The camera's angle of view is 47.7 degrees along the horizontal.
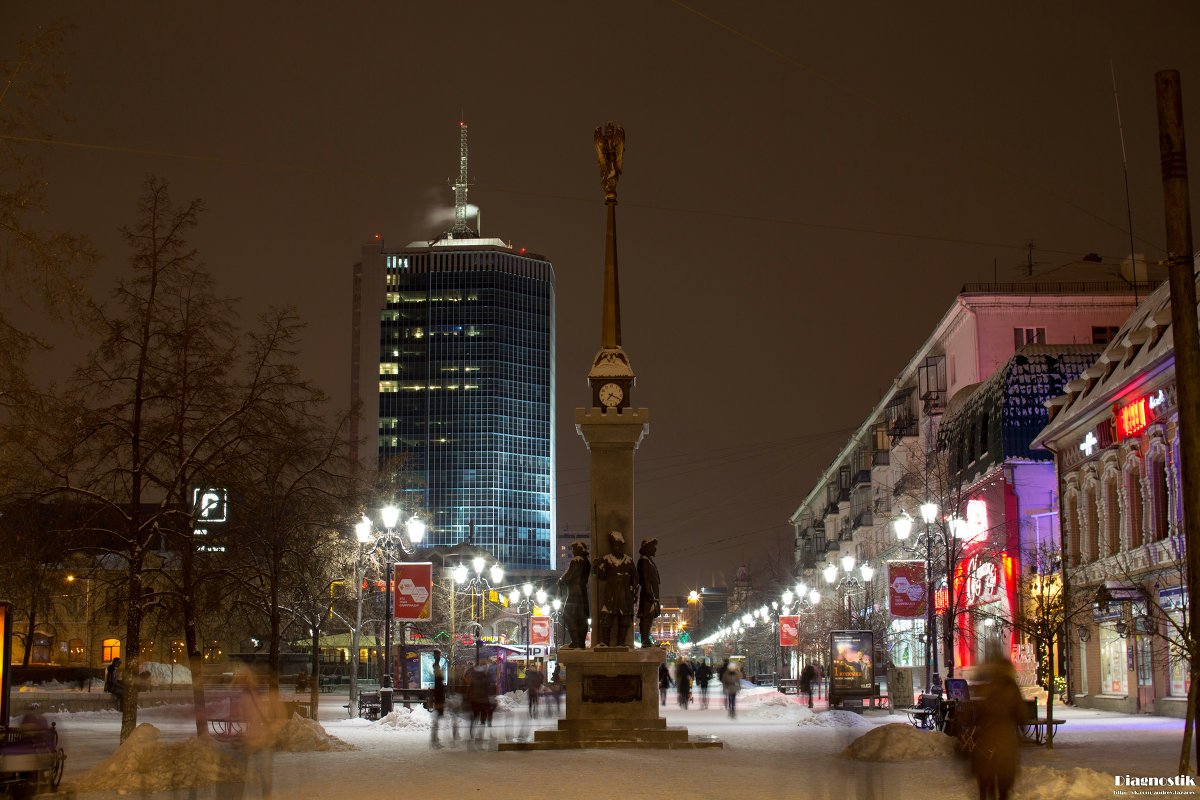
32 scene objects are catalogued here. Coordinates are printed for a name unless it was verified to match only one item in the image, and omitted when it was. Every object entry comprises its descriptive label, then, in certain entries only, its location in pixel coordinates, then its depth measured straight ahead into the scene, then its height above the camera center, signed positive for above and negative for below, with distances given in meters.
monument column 24.53 -0.36
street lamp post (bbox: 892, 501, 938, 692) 36.03 +0.23
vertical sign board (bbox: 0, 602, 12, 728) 16.12 -0.46
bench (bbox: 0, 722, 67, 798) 14.92 -1.58
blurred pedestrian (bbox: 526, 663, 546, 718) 38.22 -2.09
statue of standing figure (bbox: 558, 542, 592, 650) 25.17 +0.23
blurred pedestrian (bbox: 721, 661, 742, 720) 40.34 -2.11
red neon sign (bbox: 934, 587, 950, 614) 58.71 +0.64
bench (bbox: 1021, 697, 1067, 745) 23.97 -2.19
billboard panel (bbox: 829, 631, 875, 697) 42.28 -1.58
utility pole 15.47 +3.55
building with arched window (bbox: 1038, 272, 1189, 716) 36.31 +2.81
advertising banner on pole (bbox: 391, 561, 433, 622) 34.88 +0.62
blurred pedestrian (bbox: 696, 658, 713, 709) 57.88 -2.87
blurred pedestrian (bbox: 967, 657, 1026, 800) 12.31 -1.13
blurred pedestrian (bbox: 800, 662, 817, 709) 47.47 -2.28
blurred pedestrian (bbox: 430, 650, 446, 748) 26.81 -1.78
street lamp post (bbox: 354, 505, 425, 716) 34.41 +2.08
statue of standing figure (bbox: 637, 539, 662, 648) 25.47 +0.43
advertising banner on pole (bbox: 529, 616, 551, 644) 58.66 -0.71
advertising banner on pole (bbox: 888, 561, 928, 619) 35.78 +0.60
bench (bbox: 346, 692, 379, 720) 38.00 -2.55
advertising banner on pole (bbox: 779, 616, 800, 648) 57.16 -0.82
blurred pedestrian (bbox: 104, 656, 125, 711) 44.69 -2.21
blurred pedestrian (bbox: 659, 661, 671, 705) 50.66 -2.52
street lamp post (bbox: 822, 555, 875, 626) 47.29 +1.41
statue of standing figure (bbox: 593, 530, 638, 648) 25.11 +0.41
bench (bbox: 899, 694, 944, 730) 28.66 -2.15
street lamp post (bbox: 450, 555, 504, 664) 51.94 +1.72
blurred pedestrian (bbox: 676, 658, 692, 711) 48.81 -2.46
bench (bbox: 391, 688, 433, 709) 43.26 -2.68
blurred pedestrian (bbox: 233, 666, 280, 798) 16.52 -1.33
